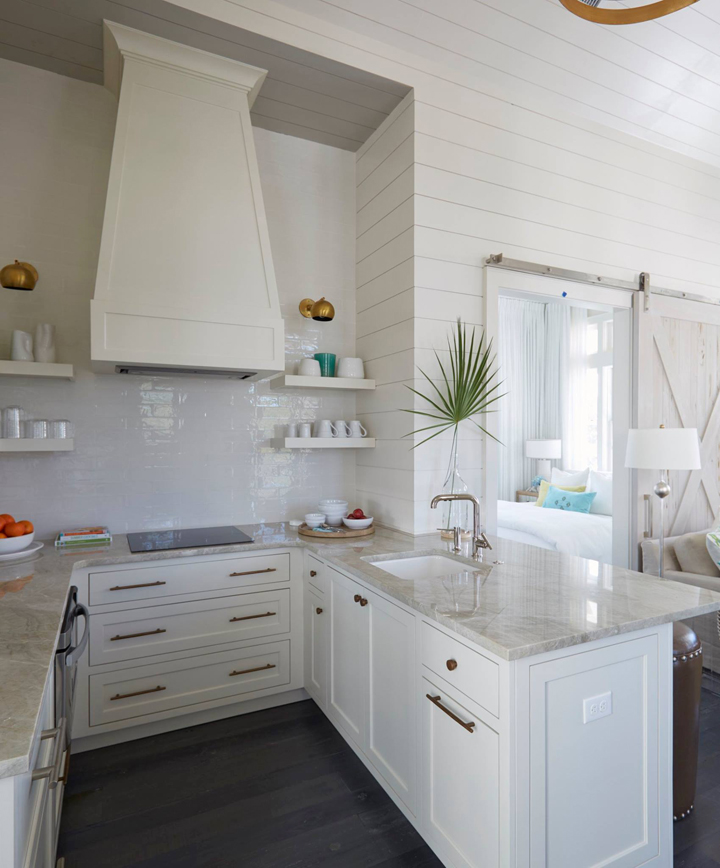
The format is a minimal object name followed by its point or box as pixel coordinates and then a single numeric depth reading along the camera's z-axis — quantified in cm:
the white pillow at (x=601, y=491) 524
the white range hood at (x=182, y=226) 246
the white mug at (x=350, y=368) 323
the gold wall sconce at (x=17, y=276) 252
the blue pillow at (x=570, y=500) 528
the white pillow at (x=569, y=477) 579
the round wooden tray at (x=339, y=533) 280
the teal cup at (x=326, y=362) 323
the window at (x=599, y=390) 643
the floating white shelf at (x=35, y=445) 241
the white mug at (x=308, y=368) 312
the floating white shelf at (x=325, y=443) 306
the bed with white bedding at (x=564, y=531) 410
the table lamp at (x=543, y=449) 656
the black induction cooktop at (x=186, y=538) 257
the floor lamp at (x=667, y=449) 285
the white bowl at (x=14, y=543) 223
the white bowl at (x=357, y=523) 290
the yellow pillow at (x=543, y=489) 570
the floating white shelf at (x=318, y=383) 300
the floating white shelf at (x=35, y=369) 242
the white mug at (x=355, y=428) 327
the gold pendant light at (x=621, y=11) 157
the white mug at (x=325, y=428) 315
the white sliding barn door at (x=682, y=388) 351
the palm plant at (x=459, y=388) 275
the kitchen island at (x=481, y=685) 137
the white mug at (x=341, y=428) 319
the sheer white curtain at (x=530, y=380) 695
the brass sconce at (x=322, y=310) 321
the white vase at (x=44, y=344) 256
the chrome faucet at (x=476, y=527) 225
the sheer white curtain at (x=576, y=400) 684
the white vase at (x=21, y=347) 250
